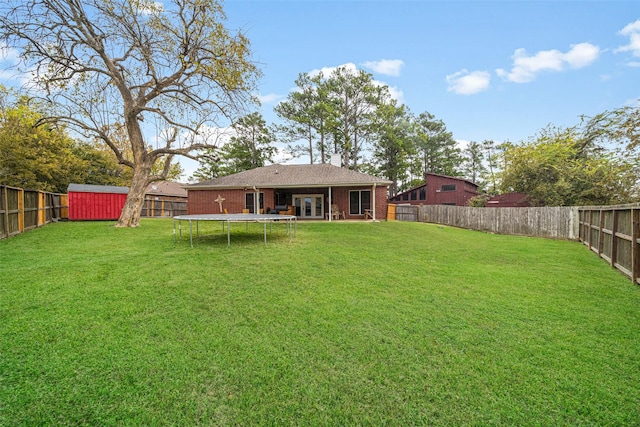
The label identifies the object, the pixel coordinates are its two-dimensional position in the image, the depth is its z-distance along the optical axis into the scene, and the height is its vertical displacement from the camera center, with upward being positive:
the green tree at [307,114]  30.58 +9.78
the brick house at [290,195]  18.39 +0.61
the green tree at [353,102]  30.55 +11.10
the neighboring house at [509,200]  20.85 +0.25
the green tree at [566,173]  14.19 +1.76
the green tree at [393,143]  30.48 +7.08
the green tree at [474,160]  43.90 +6.74
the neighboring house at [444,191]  28.52 +1.32
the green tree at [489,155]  39.84 +7.39
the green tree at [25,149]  19.69 +4.02
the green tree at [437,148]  39.81 +7.87
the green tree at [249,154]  31.73 +5.77
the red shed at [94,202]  16.23 +0.12
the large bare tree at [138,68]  10.95 +5.88
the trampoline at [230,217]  8.34 -0.42
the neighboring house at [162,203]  24.26 +0.08
